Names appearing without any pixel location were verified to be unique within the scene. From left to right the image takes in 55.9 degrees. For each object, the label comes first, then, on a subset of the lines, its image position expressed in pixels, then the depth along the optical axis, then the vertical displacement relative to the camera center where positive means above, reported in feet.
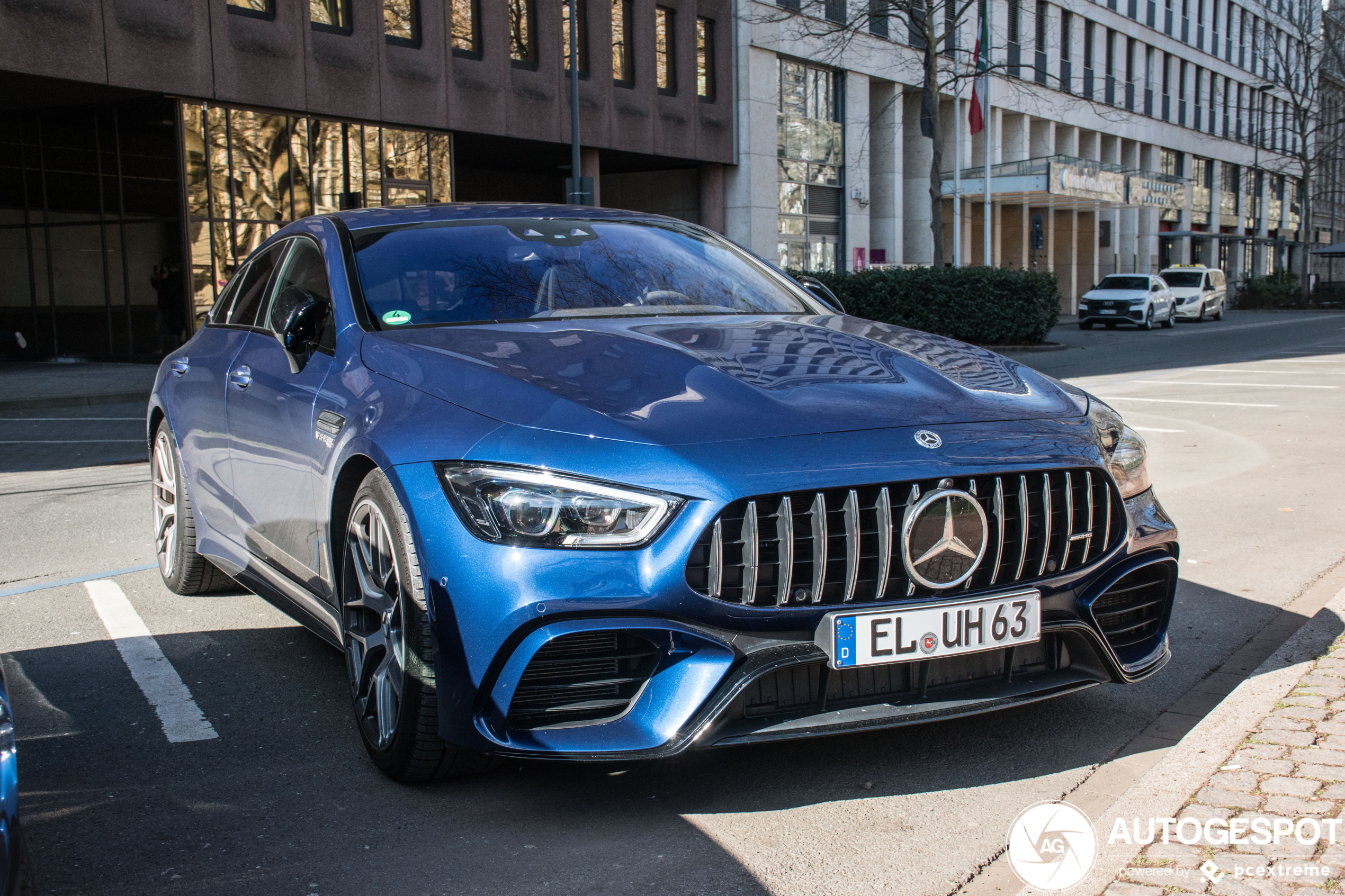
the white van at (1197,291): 133.18 +0.25
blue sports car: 9.20 -1.75
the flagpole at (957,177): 118.01 +11.64
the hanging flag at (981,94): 106.63 +17.82
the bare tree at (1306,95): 183.83 +32.39
